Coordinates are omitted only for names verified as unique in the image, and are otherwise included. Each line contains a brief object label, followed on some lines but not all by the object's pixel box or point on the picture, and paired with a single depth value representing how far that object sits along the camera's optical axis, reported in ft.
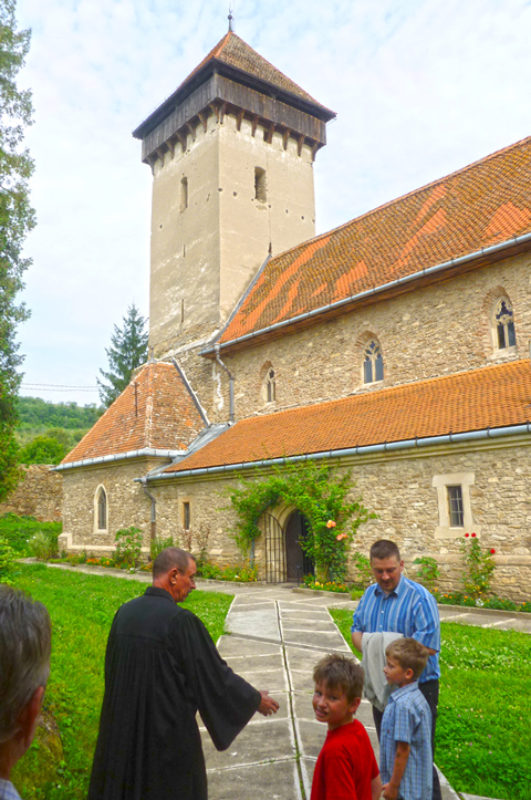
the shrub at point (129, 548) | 56.03
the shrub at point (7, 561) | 19.39
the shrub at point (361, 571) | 37.65
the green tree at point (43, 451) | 142.92
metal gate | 45.35
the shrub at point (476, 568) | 32.07
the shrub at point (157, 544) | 52.47
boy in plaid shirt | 8.86
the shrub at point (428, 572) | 34.14
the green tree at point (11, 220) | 37.35
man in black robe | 8.64
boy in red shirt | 7.93
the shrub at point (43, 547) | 67.15
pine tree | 121.19
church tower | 69.97
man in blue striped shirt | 10.62
